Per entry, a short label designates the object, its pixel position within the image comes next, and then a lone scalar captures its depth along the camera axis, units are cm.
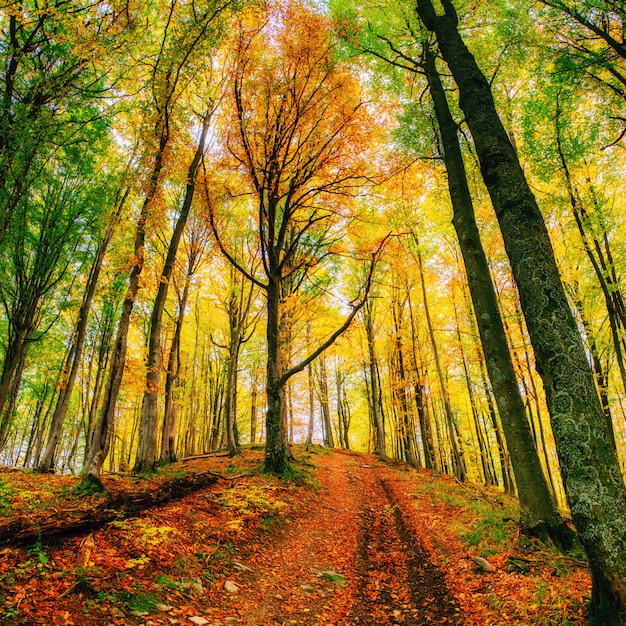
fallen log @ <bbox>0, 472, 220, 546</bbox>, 344
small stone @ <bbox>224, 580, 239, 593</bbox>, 395
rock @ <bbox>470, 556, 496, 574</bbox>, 439
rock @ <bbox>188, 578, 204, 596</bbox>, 368
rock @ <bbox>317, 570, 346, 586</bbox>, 462
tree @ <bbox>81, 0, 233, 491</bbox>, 665
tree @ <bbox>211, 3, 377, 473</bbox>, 868
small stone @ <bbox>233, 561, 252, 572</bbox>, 450
